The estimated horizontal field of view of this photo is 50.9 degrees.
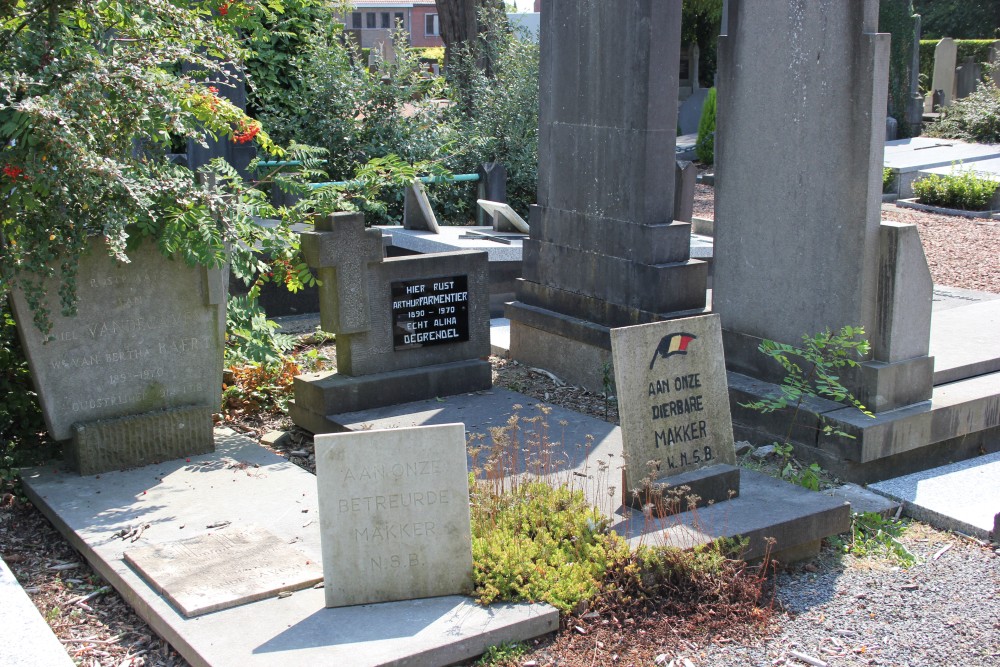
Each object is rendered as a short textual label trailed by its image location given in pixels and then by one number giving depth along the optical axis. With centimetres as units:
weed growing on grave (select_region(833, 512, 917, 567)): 520
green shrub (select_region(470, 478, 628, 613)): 435
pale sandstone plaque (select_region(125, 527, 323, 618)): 428
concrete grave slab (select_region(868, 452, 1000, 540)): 550
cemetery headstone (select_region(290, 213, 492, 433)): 671
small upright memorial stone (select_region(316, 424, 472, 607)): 421
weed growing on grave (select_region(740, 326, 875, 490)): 594
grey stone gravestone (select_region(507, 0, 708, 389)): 729
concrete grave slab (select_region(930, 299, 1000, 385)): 679
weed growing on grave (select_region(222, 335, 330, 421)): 726
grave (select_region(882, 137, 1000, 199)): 1791
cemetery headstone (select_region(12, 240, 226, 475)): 577
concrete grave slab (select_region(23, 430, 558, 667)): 391
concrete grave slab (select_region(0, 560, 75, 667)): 376
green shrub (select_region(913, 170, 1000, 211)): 1627
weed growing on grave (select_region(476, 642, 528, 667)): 404
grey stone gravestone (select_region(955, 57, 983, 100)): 3072
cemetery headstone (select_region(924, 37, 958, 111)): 2864
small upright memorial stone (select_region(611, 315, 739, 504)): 497
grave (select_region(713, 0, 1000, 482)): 601
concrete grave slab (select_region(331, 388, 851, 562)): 480
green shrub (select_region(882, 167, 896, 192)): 1772
